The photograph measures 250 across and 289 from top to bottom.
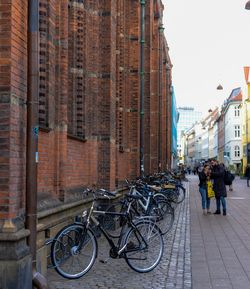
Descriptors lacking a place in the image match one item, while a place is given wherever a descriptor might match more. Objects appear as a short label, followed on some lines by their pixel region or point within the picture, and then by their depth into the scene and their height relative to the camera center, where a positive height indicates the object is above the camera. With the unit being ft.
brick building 13.48 +3.29
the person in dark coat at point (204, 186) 40.74 -2.27
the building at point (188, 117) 481.12 +57.75
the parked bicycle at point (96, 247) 16.81 -3.57
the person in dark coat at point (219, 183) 38.18 -1.81
